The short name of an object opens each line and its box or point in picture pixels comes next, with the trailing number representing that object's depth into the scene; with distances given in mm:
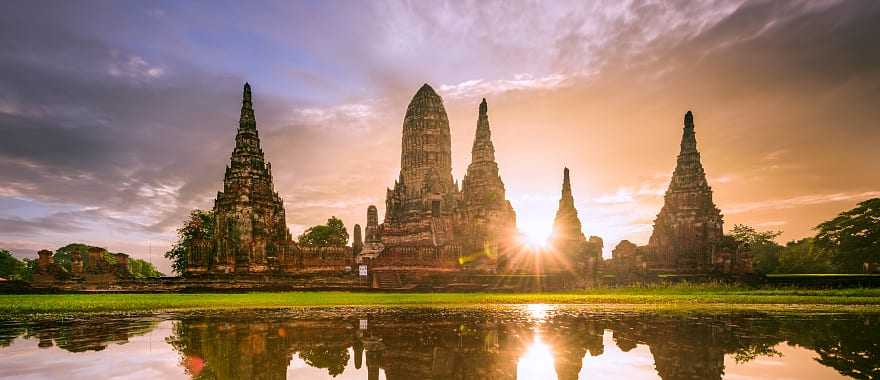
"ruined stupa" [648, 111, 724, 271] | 43784
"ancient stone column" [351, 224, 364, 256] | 54656
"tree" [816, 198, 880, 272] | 41750
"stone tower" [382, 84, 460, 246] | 47219
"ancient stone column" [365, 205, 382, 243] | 51750
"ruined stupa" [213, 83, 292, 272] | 34969
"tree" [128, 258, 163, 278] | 81475
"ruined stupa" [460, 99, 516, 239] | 47000
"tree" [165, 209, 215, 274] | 51688
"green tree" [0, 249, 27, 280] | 64700
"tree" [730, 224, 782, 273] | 54762
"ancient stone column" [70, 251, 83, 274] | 30438
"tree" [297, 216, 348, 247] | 66250
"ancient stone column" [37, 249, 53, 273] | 28906
